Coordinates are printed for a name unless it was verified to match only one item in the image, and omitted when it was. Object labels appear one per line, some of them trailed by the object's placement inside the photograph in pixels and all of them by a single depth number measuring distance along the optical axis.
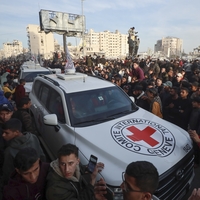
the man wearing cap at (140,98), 4.67
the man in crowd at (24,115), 3.12
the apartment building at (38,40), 78.88
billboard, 34.56
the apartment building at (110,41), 146.88
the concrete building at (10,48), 112.71
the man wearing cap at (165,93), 4.67
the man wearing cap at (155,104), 4.04
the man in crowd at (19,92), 5.67
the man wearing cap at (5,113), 3.05
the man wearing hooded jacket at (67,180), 1.59
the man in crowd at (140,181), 1.18
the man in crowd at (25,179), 1.51
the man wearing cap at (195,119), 3.17
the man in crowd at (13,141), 2.05
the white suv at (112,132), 2.14
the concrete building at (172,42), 146.60
